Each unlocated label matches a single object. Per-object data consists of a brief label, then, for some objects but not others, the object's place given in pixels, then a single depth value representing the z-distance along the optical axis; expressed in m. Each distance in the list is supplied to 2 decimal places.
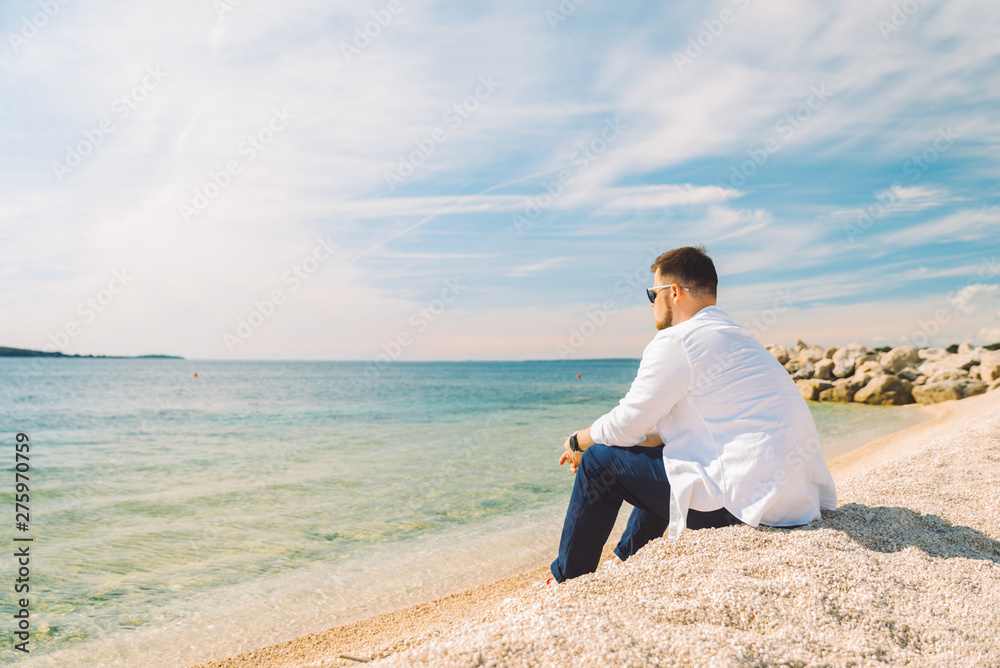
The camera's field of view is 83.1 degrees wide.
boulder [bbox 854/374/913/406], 19.95
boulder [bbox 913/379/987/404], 18.59
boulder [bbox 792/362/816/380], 26.97
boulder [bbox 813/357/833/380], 25.39
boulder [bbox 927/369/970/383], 19.39
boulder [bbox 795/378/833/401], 22.94
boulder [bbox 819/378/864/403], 21.66
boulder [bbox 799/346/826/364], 29.52
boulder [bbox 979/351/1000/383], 19.42
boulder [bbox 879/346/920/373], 25.19
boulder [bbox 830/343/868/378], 24.48
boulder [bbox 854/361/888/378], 22.20
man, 2.79
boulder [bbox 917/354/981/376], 23.00
